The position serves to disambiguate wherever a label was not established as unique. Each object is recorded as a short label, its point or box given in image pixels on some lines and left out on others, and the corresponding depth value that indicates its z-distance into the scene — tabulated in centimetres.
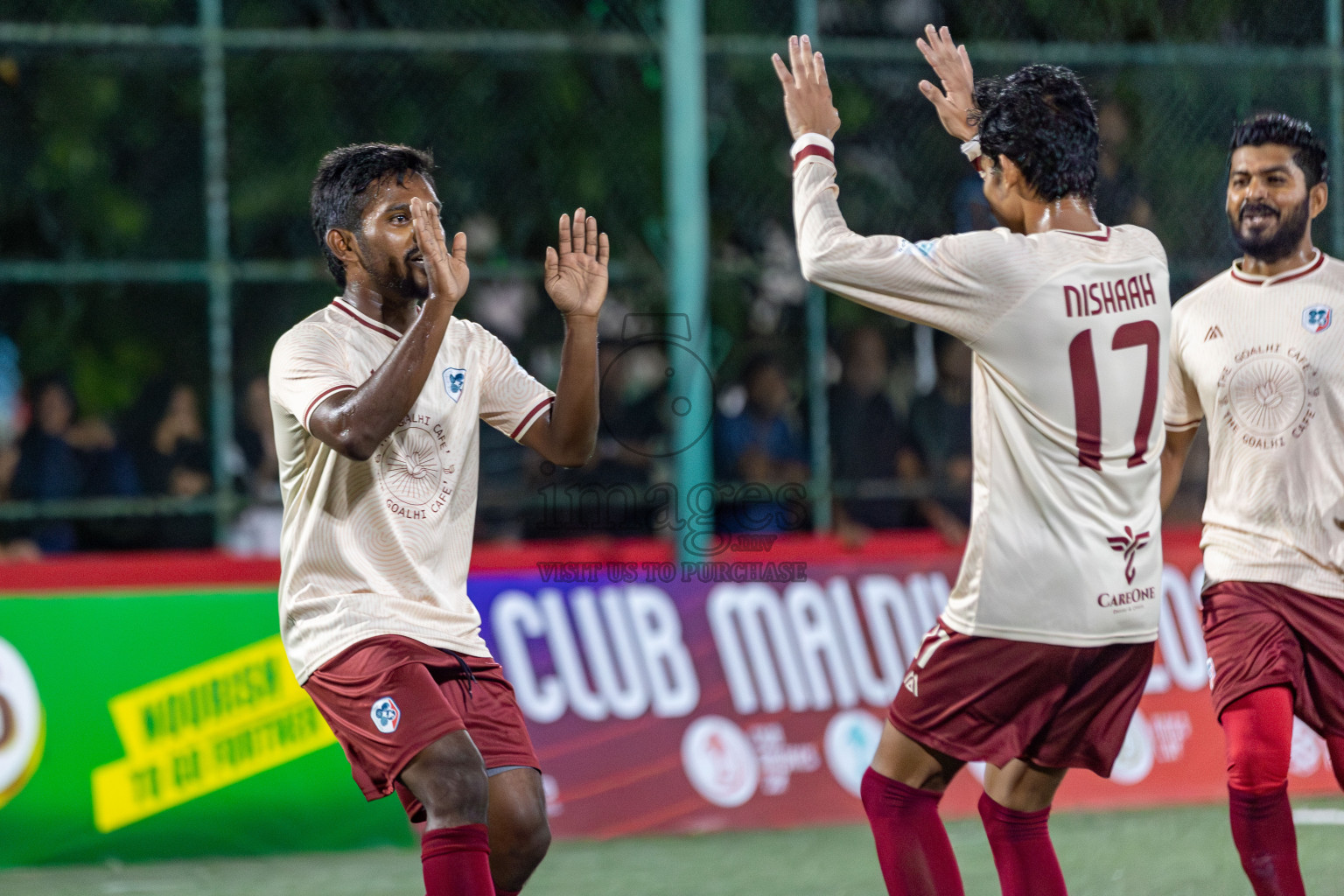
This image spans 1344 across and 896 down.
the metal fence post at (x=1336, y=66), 1910
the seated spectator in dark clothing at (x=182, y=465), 1700
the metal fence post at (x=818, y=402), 1767
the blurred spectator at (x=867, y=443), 1797
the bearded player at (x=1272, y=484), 977
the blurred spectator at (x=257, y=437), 1709
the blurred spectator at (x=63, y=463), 1692
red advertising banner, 1498
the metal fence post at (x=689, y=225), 1656
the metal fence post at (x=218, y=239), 1670
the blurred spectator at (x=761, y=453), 1712
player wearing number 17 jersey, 820
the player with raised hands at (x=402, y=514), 820
